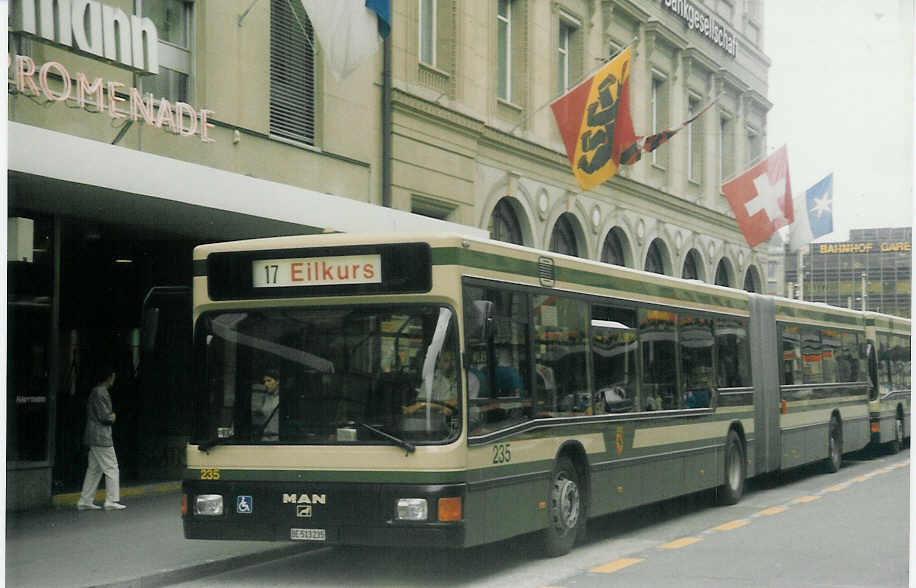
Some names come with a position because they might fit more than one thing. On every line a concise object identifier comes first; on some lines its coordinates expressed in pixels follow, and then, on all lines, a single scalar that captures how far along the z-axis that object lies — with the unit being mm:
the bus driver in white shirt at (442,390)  10062
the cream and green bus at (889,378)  23594
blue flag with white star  25344
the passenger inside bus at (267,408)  10570
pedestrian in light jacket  15461
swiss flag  27219
